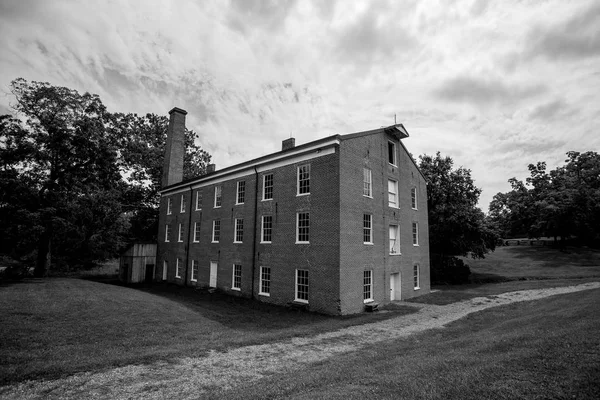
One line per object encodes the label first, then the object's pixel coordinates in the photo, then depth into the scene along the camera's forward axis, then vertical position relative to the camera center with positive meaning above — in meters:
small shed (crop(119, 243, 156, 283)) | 33.16 -2.68
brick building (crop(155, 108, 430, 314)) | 17.88 +0.89
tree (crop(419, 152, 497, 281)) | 32.25 +2.29
